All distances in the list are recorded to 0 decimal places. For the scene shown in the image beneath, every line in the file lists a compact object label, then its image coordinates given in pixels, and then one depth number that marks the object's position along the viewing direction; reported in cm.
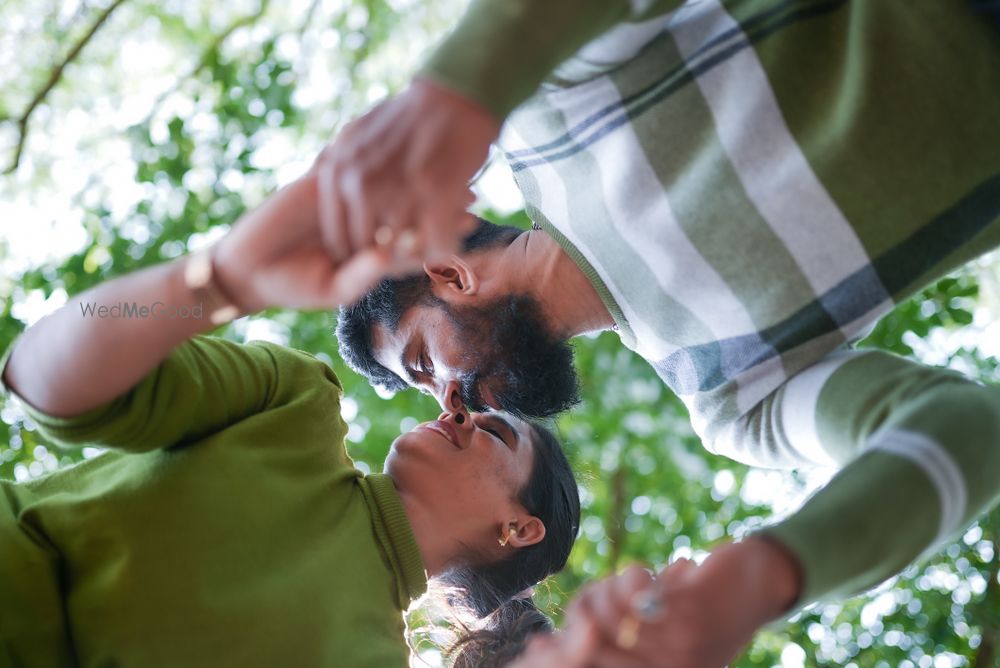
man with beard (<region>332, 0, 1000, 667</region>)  88
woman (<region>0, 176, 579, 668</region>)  103
